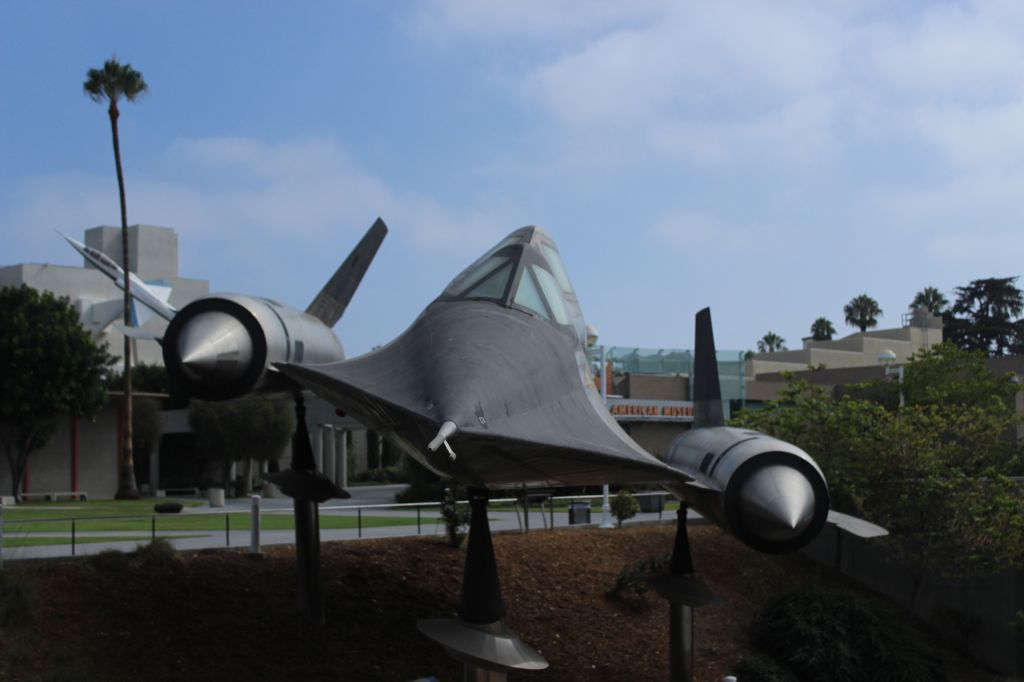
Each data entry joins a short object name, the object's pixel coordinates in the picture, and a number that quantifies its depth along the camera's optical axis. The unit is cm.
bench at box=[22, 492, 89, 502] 4597
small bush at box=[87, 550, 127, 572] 1455
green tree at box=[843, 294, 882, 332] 10100
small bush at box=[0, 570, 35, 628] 1256
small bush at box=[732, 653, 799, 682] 1648
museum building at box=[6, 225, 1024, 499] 4768
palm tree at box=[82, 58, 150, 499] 4869
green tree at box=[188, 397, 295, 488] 5362
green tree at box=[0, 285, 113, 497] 4584
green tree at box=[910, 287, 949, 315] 9644
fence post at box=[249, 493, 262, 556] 1633
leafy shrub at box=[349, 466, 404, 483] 6812
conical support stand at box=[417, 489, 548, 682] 891
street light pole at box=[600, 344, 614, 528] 2340
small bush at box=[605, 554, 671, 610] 1864
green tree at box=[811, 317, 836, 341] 10744
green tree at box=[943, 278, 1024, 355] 9031
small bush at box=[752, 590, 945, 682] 1700
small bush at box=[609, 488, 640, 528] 2309
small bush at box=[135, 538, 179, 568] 1502
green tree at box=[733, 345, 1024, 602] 1914
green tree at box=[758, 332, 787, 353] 12112
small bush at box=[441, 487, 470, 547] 1875
